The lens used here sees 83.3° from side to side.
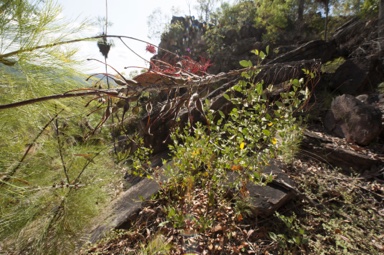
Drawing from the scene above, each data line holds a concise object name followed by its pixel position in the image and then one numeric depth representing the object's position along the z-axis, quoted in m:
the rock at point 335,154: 2.30
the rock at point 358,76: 4.04
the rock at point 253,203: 1.77
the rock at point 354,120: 2.61
